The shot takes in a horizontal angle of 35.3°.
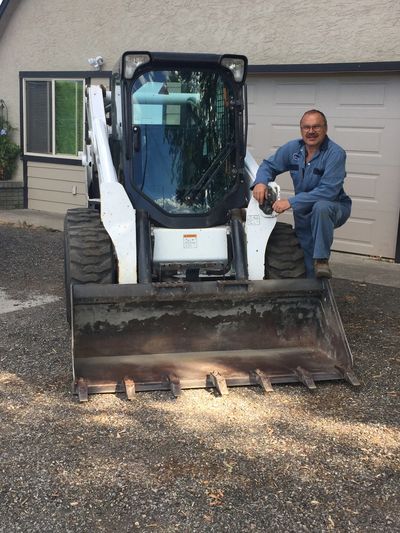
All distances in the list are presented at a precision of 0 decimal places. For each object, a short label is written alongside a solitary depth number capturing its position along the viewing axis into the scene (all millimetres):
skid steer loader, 4422
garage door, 8227
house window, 12102
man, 4820
